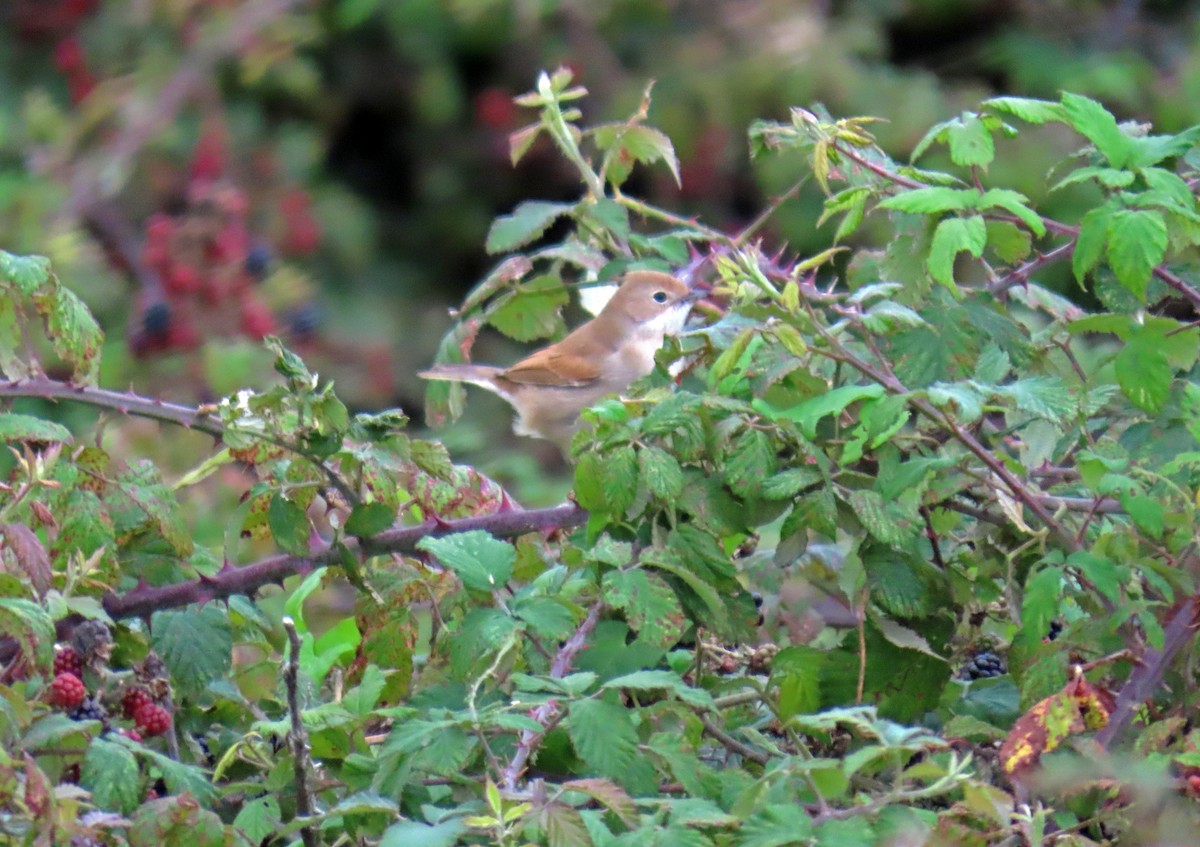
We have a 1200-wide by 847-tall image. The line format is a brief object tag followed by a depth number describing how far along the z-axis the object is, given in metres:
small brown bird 7.73
